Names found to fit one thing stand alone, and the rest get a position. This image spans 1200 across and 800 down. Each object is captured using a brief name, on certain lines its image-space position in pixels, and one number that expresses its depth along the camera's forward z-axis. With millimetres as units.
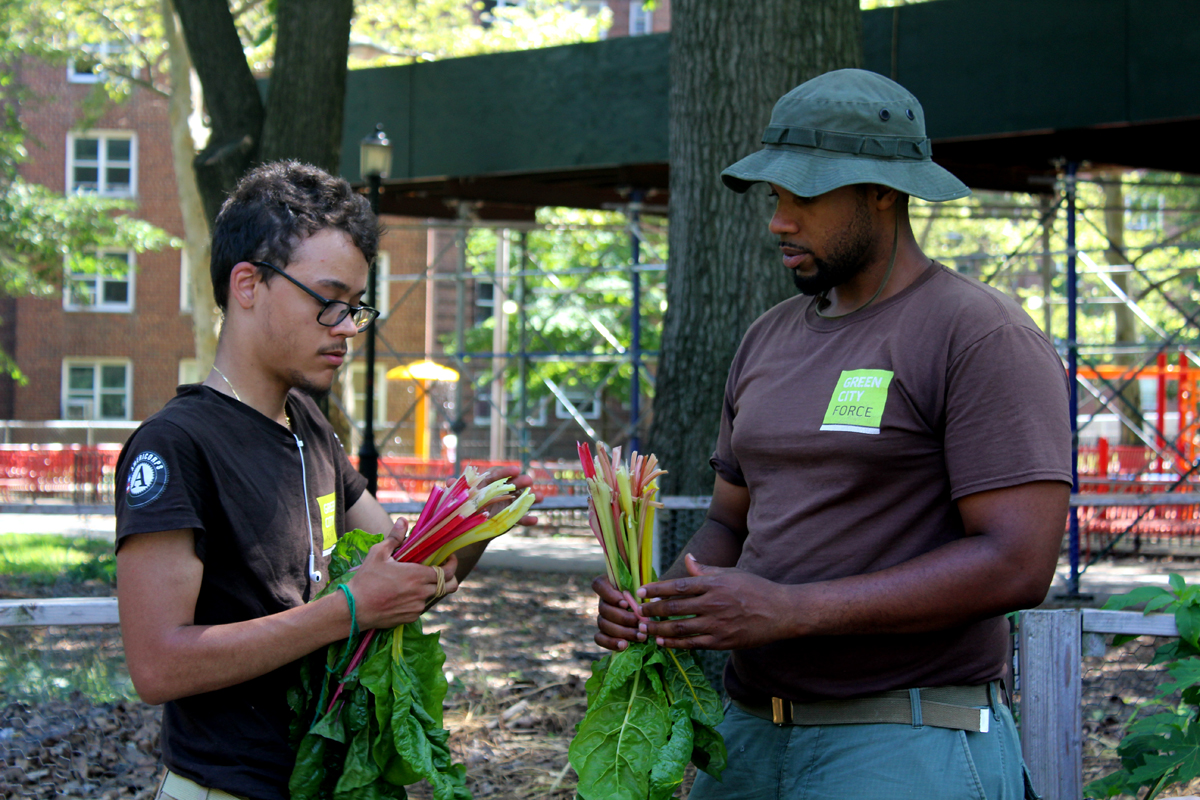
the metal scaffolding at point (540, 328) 23422
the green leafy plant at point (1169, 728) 2883
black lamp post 10258
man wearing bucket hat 2049
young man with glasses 1972
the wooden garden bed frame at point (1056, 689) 3027
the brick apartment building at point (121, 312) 28625
